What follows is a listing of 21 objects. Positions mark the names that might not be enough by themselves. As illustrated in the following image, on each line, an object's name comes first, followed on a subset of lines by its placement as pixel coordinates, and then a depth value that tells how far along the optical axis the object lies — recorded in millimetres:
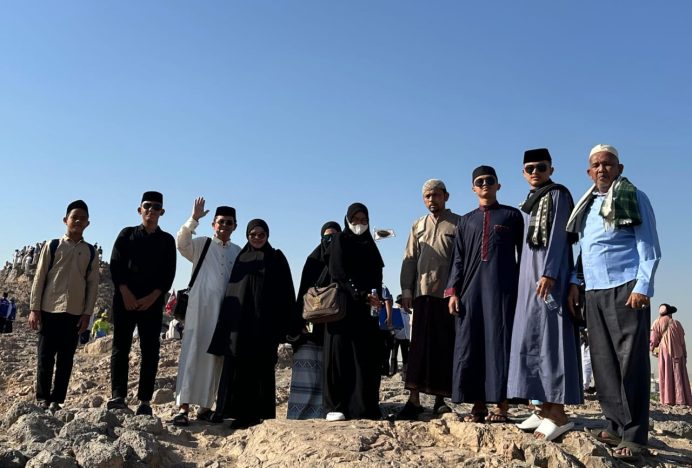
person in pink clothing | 10336
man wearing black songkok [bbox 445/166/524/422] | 3969
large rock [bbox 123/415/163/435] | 4477
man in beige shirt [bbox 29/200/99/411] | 5109
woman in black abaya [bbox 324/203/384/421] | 4539
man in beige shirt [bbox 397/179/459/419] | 4477
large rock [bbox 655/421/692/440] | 5000
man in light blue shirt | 3494
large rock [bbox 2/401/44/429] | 4688
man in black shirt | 4969
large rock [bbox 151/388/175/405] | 7090
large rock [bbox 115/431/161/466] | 3814
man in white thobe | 5113
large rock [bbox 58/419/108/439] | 4004
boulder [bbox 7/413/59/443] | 4095
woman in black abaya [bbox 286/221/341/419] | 5148
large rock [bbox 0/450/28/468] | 3550
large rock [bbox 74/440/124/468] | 3543
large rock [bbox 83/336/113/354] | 13555
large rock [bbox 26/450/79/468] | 3426
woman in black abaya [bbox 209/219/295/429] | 4938
